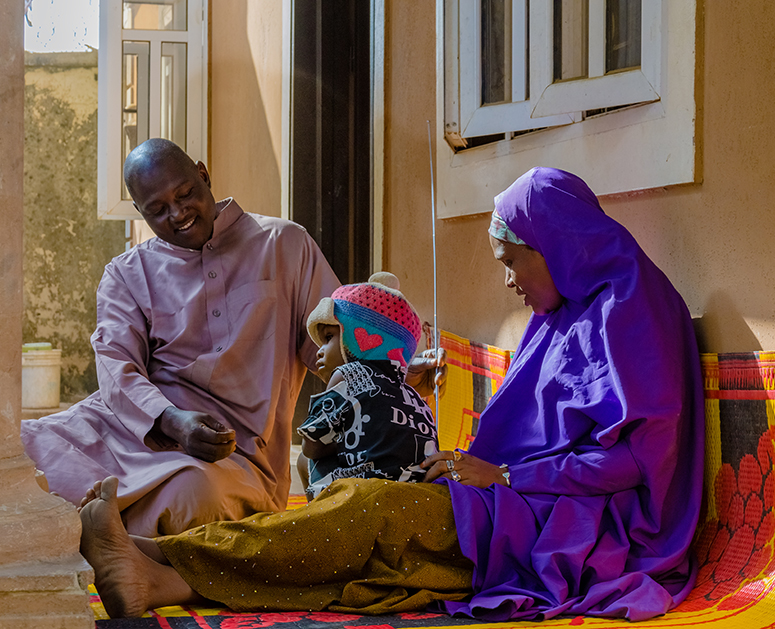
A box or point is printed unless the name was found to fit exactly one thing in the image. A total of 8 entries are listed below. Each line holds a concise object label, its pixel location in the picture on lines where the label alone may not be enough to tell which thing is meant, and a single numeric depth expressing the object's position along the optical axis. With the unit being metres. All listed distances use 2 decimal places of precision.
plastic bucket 10.25
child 2.70
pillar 2.07
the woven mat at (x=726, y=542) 2.31
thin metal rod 3.34
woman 2.41
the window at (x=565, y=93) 2.98
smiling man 3.27
